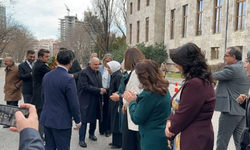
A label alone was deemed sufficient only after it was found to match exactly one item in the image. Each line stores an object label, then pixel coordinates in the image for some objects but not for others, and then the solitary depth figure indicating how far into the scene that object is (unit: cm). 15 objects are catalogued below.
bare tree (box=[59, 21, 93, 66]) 4381
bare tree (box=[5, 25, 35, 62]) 4867
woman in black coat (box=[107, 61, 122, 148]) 449
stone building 1888
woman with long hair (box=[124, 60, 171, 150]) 237
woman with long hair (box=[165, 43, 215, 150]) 200
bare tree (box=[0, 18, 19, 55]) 2411
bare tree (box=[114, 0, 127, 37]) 3812
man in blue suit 301
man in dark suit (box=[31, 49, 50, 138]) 411
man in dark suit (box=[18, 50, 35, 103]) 506
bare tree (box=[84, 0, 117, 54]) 2441
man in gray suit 341
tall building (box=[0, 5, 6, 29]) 2106
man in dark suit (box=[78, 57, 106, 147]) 454
